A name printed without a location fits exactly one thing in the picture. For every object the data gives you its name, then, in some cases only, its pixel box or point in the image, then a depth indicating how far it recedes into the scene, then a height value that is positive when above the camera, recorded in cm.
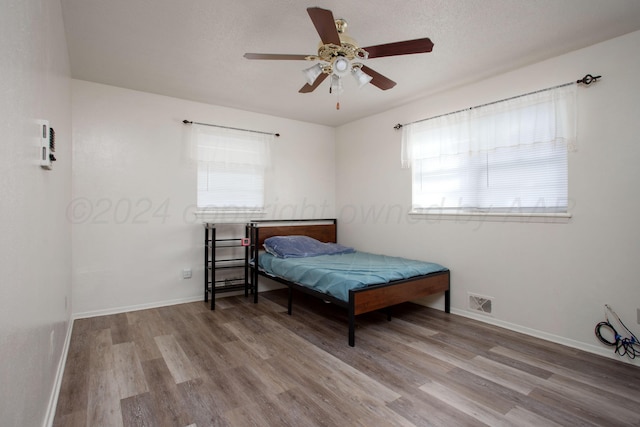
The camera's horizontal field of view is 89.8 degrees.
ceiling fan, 189 +108
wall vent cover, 333 -94
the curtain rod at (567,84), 266 +114
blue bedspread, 292 -57
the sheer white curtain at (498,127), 282 +90
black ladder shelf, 399 -67
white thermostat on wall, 150 +35
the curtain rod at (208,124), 402 +116
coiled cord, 244 -98
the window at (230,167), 415 +64
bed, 285 -64
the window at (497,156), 287 +61
